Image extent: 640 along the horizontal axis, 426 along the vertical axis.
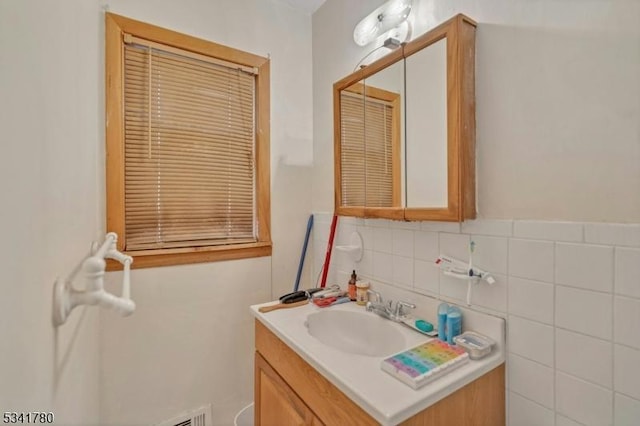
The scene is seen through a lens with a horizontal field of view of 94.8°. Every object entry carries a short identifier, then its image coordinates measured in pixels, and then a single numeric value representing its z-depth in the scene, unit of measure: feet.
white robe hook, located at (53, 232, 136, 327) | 1.84
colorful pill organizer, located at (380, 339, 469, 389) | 2.57
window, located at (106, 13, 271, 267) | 4.31
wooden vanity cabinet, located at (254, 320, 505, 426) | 2.59
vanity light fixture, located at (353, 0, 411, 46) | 3.92
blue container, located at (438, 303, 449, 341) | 3.32
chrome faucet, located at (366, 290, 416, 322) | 3.93
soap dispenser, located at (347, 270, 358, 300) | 4.76
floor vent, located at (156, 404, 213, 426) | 4.70
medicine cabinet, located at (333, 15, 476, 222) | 3.20
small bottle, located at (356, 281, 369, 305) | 4.55
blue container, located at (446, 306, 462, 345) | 3.25
